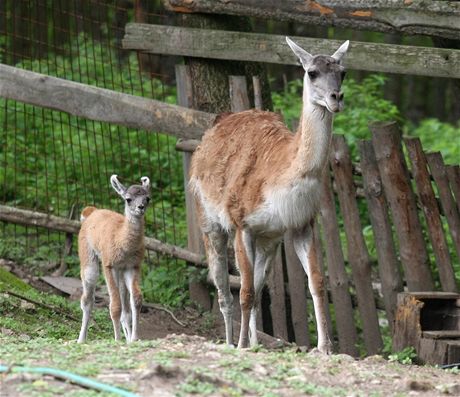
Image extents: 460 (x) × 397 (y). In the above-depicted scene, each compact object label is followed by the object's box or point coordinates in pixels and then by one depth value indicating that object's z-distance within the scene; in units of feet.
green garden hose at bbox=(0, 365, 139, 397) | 37.29
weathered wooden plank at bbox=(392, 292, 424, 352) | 55.42
